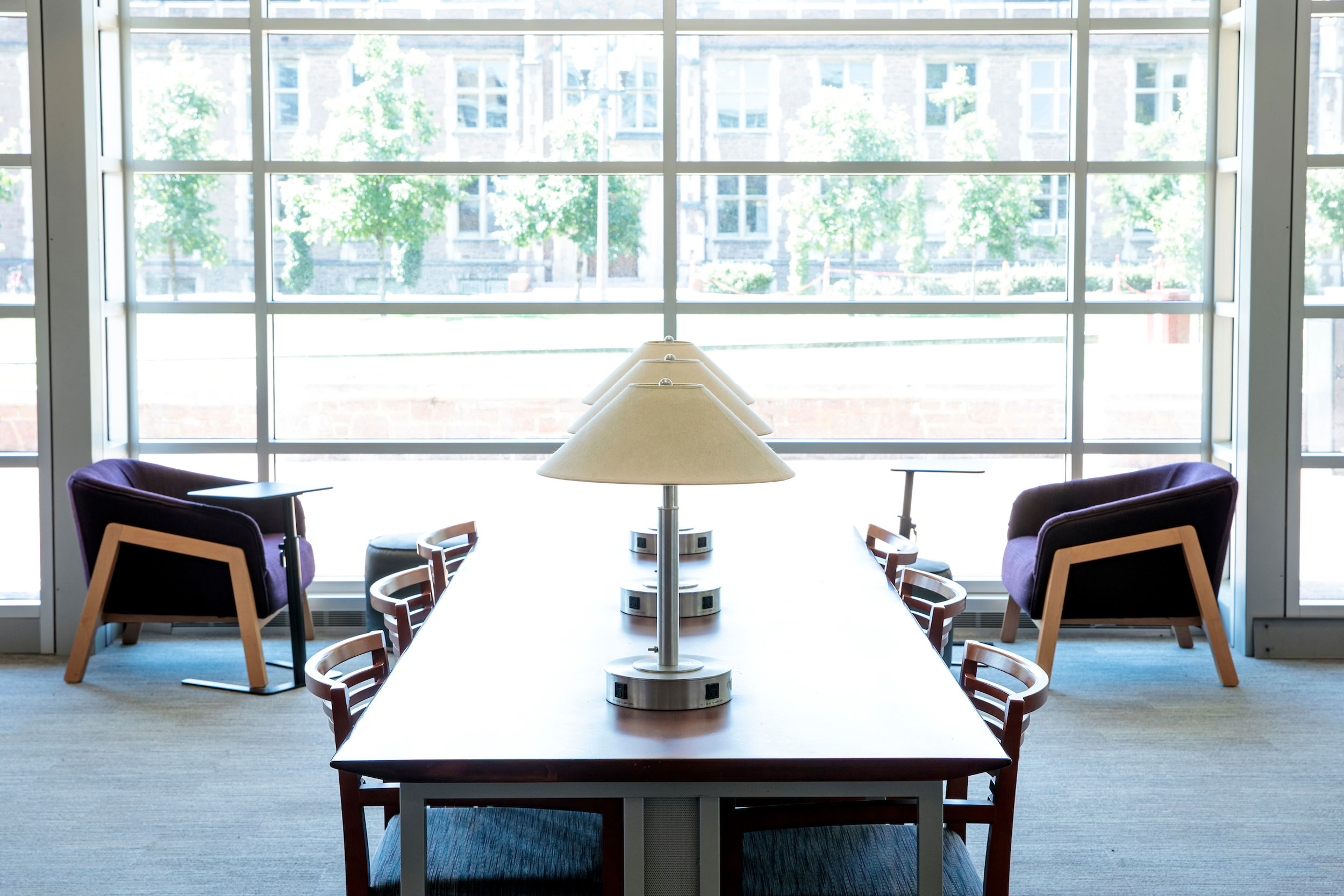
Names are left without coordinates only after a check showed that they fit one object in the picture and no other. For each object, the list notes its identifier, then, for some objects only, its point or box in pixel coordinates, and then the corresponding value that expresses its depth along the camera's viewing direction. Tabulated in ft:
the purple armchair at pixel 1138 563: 17.39
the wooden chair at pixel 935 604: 11.37
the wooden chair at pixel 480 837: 7.96
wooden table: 6.98
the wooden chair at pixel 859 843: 8.13
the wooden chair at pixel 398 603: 10.99
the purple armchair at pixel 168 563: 17.30
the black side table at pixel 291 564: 17.22
